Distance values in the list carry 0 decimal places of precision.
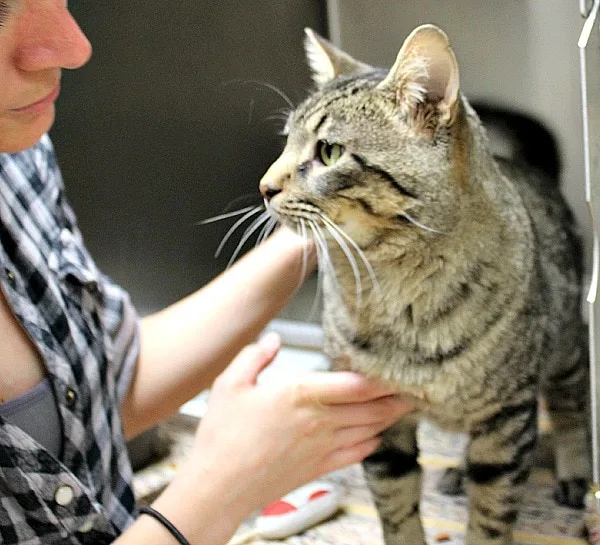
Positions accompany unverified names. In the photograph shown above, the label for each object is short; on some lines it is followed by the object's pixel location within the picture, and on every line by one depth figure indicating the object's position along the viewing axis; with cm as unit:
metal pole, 67
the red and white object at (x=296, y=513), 114
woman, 78
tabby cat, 82
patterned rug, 109
